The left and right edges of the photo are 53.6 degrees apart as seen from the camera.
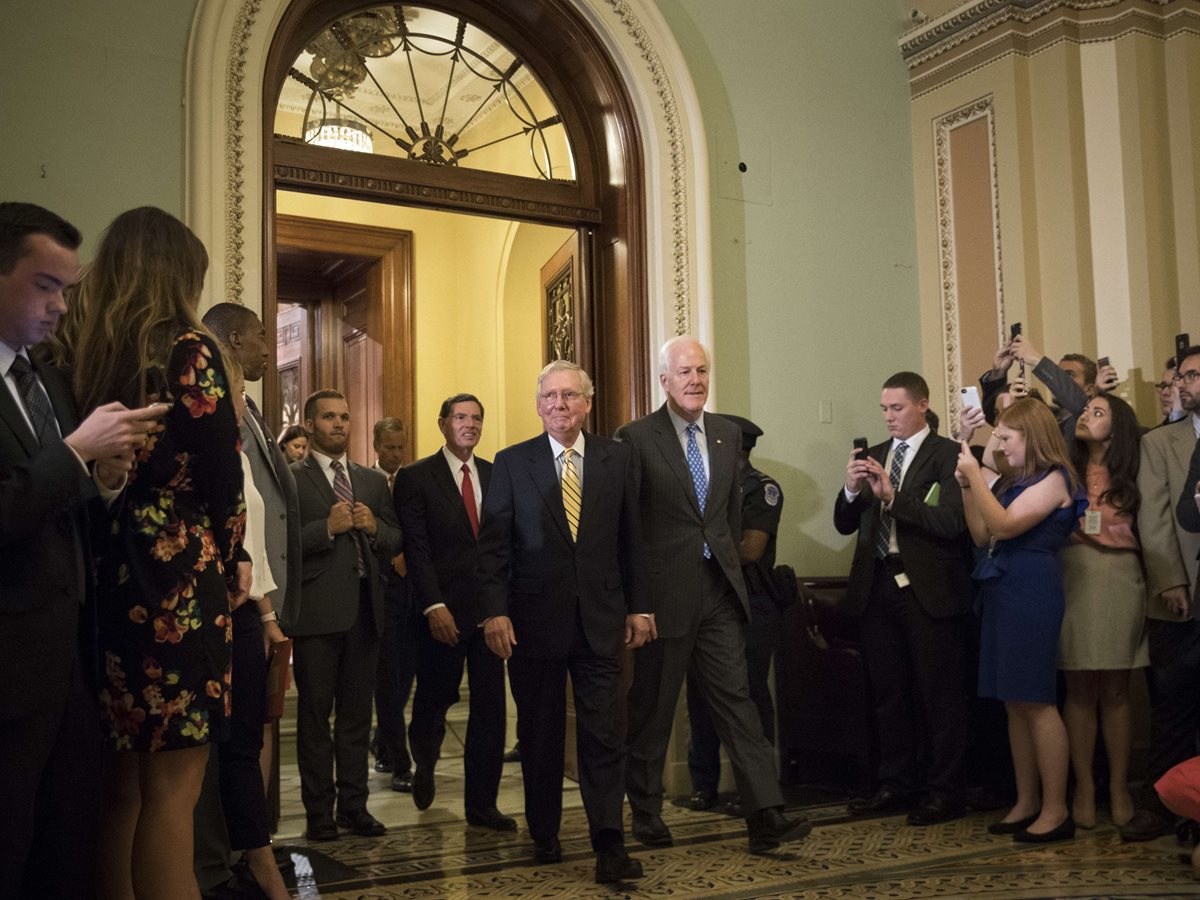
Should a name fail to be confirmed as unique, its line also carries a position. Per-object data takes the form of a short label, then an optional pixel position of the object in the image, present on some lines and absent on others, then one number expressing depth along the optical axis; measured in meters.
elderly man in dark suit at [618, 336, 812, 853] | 3.60
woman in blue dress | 3.88
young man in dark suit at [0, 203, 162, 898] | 1.76
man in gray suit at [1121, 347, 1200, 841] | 3.87
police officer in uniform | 4.57
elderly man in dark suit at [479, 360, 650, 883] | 3.45
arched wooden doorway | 4.86
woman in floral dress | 2.03
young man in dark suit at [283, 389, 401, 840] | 4.01
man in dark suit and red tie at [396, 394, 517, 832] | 4.20
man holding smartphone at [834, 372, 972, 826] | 4.25
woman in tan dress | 4.00
